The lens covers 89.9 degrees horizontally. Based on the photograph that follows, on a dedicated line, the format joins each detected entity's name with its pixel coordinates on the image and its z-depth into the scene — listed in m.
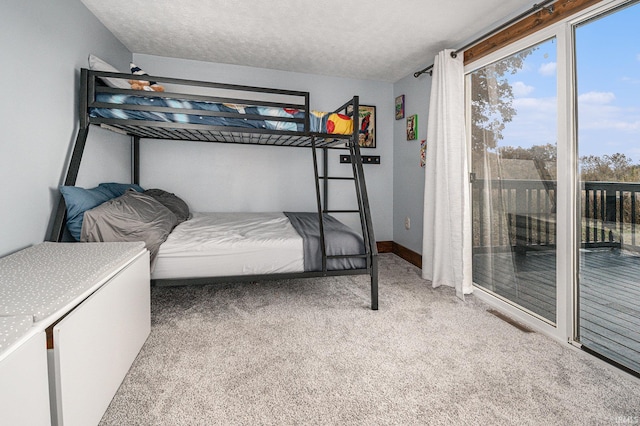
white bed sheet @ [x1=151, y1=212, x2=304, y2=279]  2.11
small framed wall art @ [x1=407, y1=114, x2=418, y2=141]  3.64
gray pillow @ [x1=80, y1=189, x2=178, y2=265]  1.94
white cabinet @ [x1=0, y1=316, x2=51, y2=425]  0.74
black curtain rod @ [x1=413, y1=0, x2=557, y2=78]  2.01
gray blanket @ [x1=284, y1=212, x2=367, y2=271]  2.31
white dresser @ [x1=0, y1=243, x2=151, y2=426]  0.97
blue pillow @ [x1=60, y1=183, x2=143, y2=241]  1.97
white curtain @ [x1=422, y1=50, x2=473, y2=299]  2.76
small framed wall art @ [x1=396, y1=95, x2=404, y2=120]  3.94
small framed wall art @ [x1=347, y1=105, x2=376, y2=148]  4.08
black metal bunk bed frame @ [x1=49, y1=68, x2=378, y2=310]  2.15
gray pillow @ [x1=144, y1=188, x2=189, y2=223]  2.87
